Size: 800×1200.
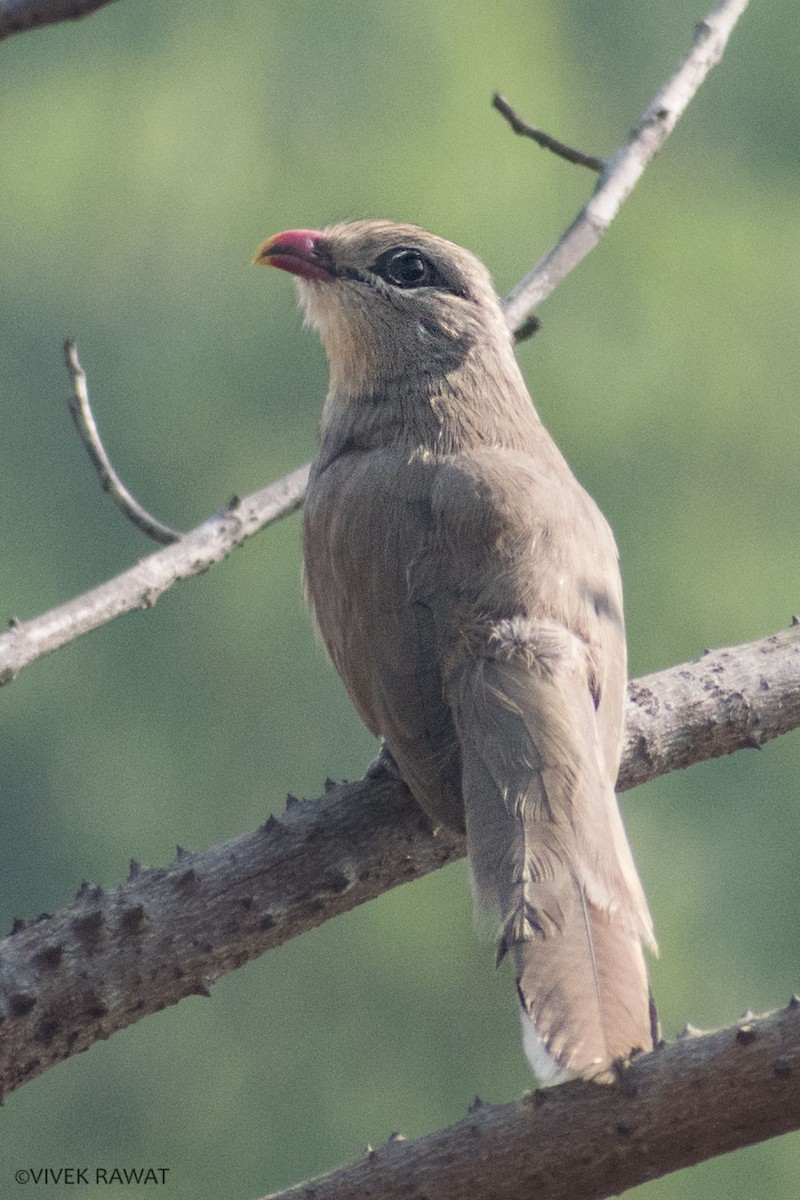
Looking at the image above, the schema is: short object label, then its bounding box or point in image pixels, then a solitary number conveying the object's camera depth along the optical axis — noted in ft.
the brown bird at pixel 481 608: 17.29
